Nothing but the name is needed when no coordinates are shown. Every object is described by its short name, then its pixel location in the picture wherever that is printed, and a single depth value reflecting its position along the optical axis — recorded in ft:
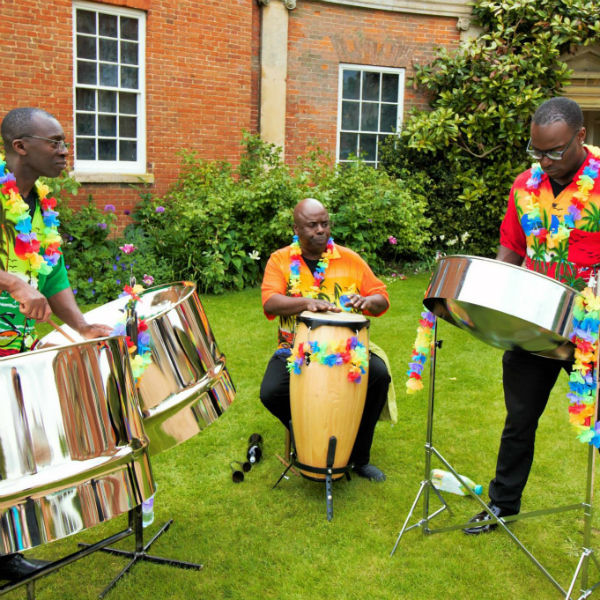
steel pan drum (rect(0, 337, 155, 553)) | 4.70
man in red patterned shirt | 6.69
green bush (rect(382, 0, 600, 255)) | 24.43
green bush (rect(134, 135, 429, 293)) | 19.56
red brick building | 19.93
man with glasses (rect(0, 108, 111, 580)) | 6.52
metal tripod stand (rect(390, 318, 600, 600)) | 6.27
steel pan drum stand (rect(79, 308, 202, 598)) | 6.35
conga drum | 8.06
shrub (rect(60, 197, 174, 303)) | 17.99
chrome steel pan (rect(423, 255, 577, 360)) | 5.82
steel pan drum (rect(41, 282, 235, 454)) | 6.41
